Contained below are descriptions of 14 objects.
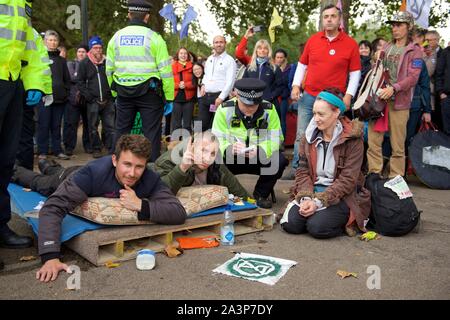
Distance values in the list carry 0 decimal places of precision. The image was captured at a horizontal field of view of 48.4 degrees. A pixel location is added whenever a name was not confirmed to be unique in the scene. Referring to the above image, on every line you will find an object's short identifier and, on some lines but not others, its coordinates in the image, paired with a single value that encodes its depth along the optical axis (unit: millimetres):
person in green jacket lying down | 4309
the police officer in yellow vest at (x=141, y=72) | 5684
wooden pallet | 3594
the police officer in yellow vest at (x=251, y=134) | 5207
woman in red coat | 9812
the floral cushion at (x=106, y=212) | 3689
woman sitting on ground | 4371
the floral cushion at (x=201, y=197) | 4270
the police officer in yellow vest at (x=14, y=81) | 3515
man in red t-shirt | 6125
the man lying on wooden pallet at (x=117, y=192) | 3404
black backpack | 4422
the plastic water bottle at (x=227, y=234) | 4133
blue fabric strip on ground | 3668
